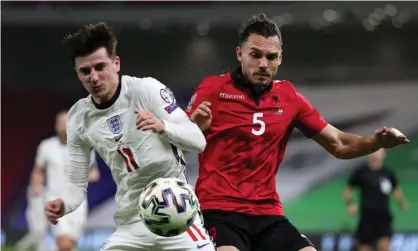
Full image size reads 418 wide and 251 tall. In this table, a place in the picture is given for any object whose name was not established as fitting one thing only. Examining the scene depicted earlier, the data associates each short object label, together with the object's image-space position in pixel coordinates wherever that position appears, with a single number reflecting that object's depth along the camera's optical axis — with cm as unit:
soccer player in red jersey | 1075
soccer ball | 969
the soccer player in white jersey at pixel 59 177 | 2205
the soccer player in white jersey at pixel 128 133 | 1026
